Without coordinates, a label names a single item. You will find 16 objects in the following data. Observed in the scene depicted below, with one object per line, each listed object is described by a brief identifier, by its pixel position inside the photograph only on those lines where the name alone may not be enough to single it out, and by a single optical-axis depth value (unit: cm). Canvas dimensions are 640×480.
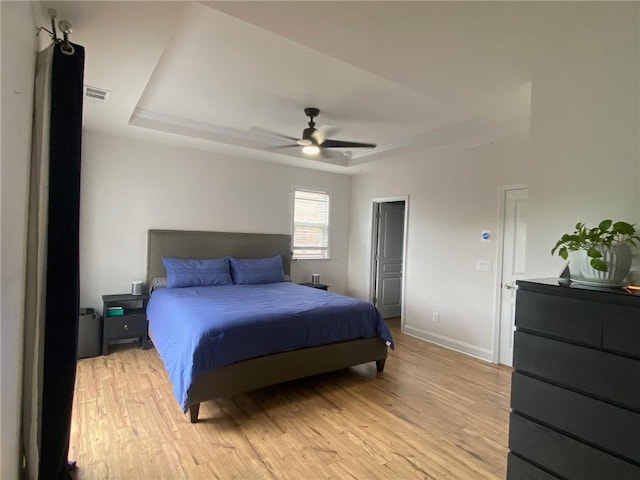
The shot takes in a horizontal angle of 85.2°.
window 564
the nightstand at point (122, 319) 382
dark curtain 164
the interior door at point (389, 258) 585
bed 255
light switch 413
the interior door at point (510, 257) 384
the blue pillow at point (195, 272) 413
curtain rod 167
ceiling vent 277
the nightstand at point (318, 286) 538
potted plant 163
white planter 163
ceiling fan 336
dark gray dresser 142
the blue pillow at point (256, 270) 459
